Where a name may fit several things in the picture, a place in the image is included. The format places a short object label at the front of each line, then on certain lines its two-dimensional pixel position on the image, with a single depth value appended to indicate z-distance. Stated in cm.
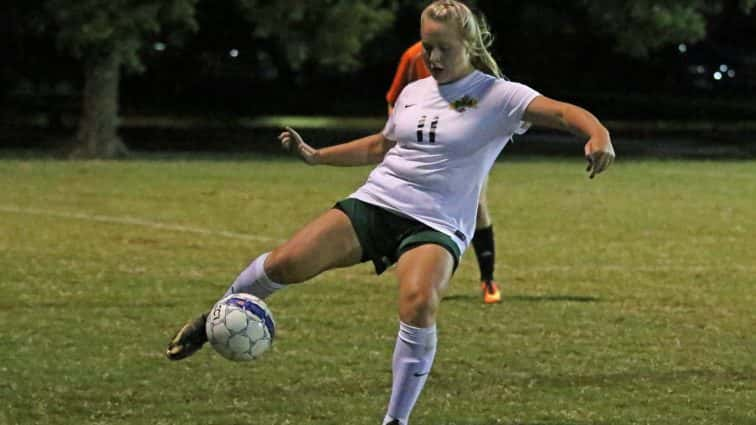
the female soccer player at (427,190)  1461
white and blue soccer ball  1496
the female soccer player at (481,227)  2386
